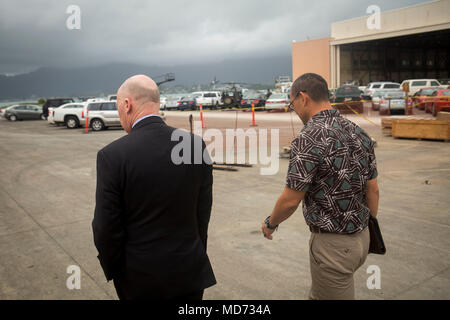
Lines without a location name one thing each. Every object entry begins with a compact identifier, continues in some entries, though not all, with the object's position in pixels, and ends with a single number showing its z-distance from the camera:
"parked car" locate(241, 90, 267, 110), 33.44
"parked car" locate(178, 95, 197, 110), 38.97
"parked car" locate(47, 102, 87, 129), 24.06
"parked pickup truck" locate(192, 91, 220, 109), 38.12
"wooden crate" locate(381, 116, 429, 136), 14.49
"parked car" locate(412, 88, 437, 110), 24.64
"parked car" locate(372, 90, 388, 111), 25.68
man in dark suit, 1.91
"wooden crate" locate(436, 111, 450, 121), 13.66
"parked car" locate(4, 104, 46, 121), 33.85
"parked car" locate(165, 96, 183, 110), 40.54
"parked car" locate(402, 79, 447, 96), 32.06
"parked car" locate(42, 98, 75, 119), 32.06
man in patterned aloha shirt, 2.20
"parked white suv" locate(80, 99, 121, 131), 22.03
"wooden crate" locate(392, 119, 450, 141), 12.20
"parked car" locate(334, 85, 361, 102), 24.72
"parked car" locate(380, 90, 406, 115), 22.64
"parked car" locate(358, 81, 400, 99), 30.30
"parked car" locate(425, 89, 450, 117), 19.25
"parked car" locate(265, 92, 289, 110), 28.98
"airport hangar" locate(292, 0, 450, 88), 39.66
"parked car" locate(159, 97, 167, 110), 41.41
